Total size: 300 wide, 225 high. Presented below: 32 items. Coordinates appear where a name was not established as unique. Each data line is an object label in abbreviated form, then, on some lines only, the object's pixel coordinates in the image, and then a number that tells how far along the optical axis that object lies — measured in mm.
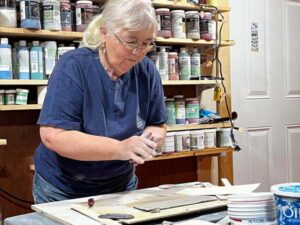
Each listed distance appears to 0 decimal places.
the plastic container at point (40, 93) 1918
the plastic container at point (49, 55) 1903
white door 2781
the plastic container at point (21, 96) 1854
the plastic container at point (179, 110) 2275
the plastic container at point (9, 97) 1833
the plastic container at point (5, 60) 1788
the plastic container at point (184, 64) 2274
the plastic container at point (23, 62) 1848
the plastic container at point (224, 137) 2393
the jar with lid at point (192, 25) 2271
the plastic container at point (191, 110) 2320
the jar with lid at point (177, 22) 2236
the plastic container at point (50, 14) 1878
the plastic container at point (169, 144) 2184
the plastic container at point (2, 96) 1816
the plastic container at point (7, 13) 1801
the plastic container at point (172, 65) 2230
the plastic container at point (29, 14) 1825
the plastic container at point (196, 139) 2297
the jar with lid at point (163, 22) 2176
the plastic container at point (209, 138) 2350
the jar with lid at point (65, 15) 1933
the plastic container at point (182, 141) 2238
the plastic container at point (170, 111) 2246
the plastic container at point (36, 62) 1868
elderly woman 1202
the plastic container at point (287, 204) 772
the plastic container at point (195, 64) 2319
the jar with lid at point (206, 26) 2324
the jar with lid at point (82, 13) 1978
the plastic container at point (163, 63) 2195
